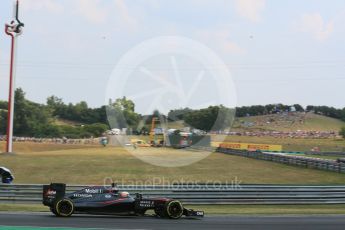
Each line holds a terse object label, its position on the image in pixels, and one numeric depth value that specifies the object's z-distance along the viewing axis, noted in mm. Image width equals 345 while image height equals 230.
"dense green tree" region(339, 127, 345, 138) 117775
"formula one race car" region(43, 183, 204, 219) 15812
